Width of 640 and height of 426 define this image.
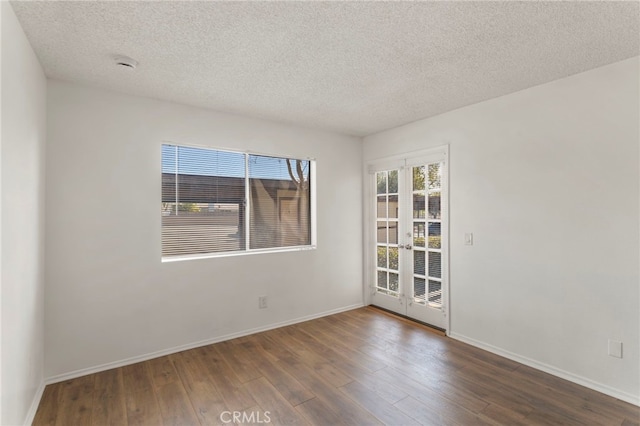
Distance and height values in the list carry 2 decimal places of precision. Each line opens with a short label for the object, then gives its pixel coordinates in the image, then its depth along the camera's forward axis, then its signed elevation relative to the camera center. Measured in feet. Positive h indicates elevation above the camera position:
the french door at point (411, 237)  11.95 -0.93
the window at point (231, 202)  10.55 +0.53
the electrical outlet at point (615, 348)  7.68 -3.36
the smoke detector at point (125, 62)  7.31 +3.71
